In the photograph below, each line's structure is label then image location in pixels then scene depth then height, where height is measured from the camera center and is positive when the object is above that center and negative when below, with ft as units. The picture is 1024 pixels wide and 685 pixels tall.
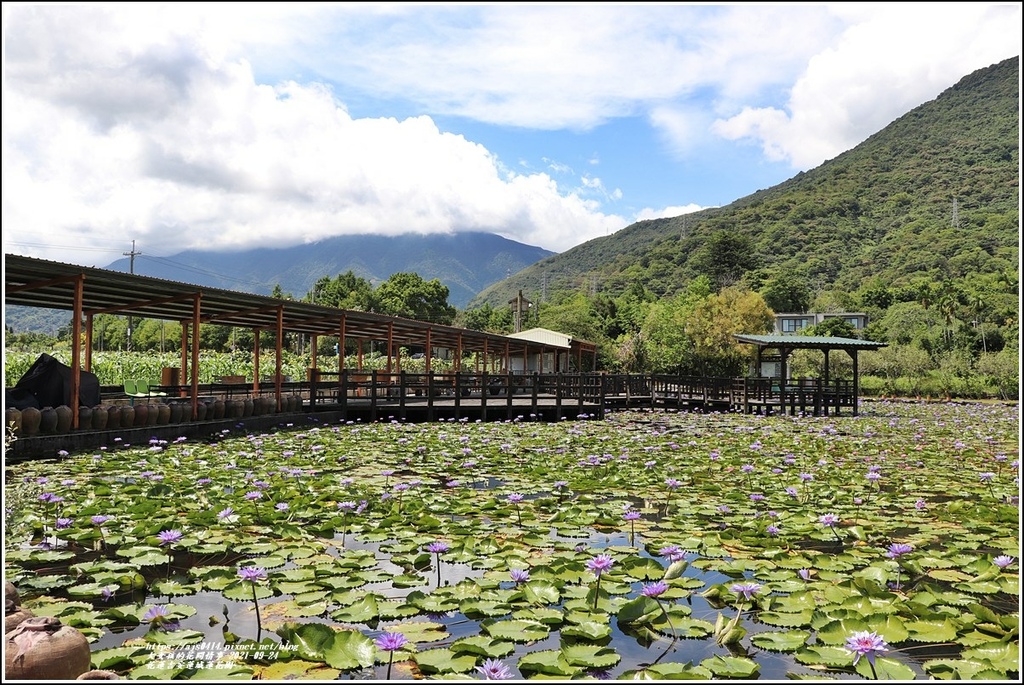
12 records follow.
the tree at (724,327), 116.26 +8.25
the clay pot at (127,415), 32.27 -2.27
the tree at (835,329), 161.58 +11.39
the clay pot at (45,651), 7.18 -3.06
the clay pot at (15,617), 8.41 -3.20
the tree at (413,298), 216.95 +23.45
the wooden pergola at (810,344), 66.49 +3.25
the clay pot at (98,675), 7.27 -3.32
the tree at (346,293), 222.07 +26.56
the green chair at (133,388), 41.37 -1.26
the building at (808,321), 179.63 +15.66
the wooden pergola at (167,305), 29.96 +3.83
